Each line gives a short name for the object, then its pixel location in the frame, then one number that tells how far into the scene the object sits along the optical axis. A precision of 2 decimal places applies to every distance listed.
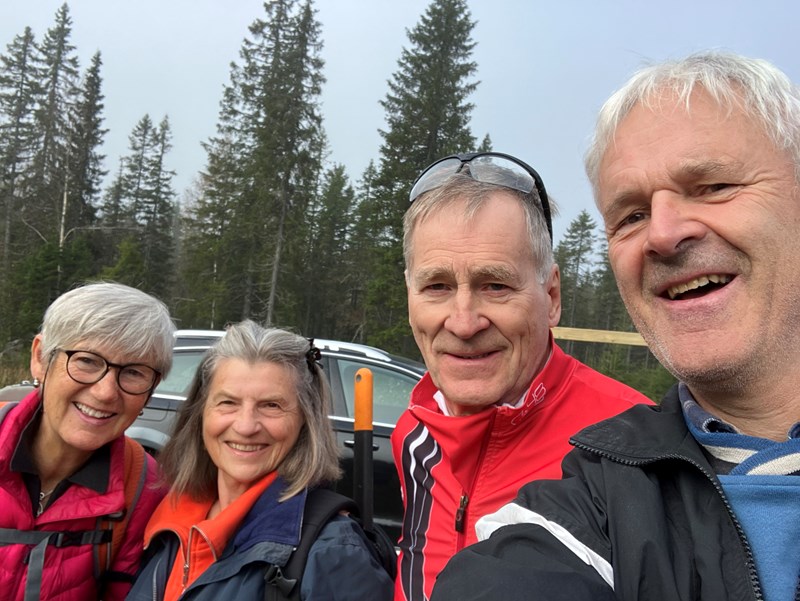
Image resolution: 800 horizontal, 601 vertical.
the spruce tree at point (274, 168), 29.50
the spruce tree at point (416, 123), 27.06
